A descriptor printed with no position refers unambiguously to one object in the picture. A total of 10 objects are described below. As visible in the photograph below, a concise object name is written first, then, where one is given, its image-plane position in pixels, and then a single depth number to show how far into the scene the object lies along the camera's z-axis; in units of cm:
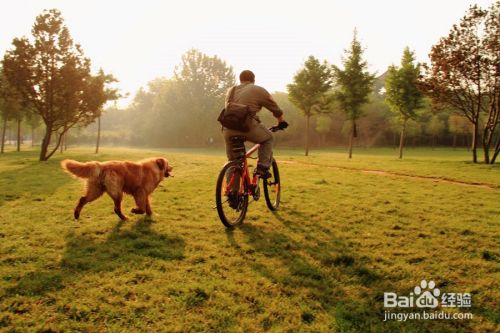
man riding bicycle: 626
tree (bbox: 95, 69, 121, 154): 2476
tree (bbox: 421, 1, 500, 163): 2370
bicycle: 596
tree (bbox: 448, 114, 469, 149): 5681
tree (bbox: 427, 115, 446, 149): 6397
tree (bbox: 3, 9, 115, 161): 2192
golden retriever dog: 613
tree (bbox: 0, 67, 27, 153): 2261
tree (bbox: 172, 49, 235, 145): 6581
